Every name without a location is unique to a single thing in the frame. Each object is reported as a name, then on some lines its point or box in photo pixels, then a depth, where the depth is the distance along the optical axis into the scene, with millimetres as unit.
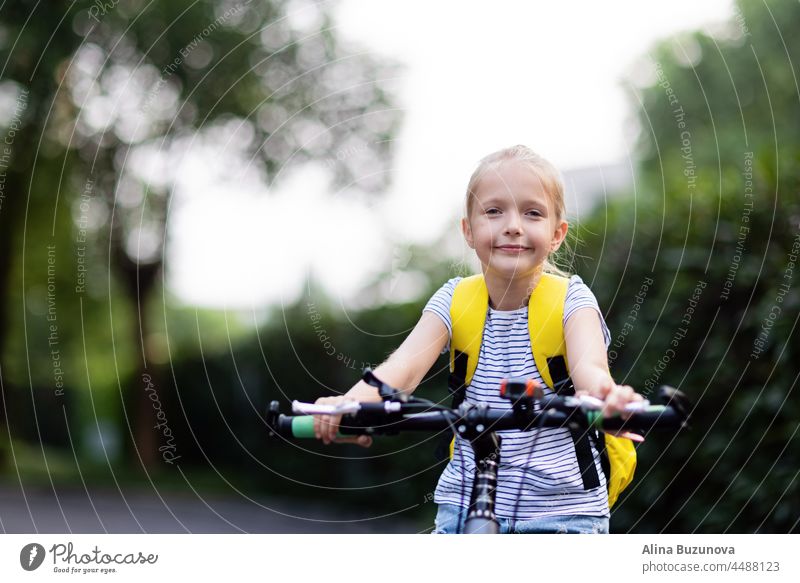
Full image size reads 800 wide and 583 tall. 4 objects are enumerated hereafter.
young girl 2709
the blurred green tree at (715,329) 4586
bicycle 2266
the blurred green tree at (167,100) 9867
